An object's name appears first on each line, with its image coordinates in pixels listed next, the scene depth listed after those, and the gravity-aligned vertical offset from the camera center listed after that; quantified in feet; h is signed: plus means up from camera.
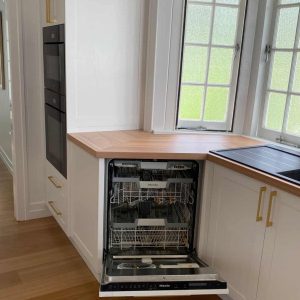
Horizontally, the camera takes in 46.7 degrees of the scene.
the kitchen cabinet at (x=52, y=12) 7.23 +0.95
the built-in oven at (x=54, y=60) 7.49 -0.10
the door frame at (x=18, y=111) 8.44 -1.43
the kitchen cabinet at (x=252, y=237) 4.98 -2.66
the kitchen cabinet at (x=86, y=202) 6.57 -2.89
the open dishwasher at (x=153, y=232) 5.85 -3.38
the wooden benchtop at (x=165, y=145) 5.73 -1.60
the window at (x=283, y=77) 7.41 -0.18
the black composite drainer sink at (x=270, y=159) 5.54 -1.57
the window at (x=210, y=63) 7.93 +0.04
